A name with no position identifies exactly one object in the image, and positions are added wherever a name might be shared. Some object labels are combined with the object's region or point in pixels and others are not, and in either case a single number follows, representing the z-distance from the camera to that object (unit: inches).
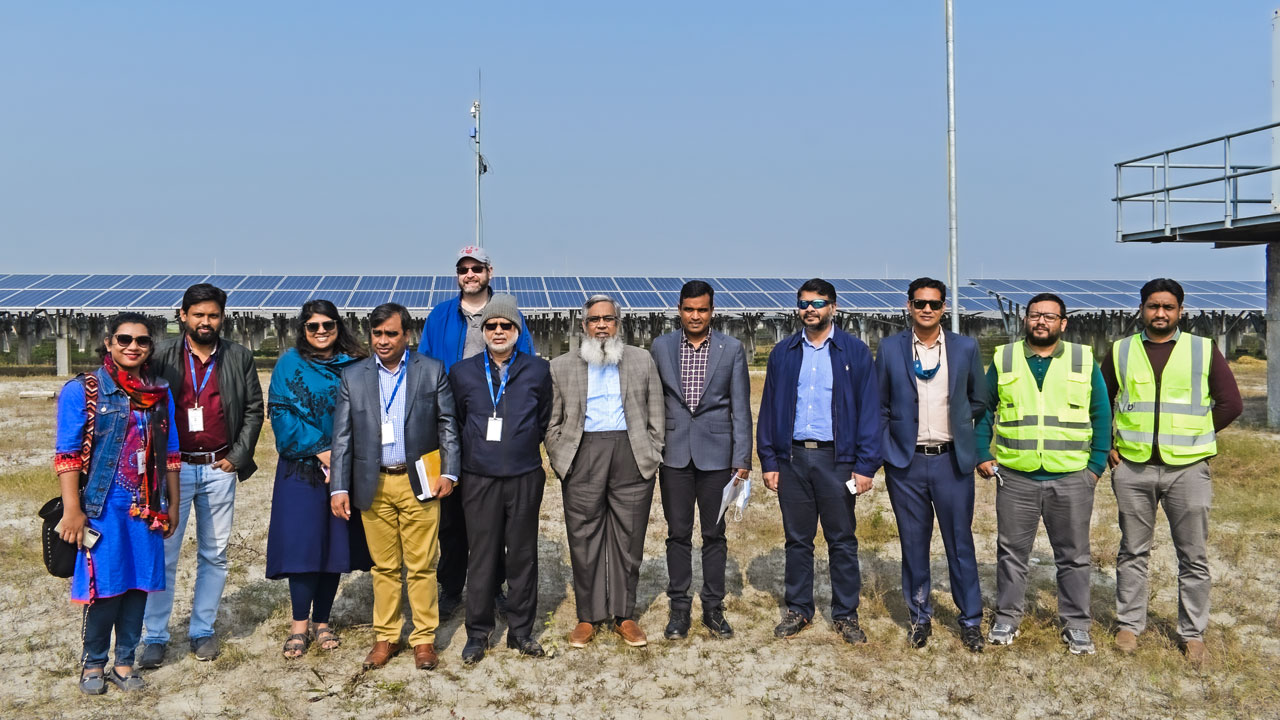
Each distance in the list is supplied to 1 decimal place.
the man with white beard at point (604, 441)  191.8
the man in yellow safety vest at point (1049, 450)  184.2
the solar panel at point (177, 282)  1038.4
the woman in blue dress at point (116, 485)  156.9
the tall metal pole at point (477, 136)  642.2
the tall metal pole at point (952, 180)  513.3
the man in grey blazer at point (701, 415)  195.3
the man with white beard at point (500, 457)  183.3
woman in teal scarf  180.7
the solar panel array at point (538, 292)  959.0
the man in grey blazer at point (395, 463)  177.5
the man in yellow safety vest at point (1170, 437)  182.1
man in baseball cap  205.9
